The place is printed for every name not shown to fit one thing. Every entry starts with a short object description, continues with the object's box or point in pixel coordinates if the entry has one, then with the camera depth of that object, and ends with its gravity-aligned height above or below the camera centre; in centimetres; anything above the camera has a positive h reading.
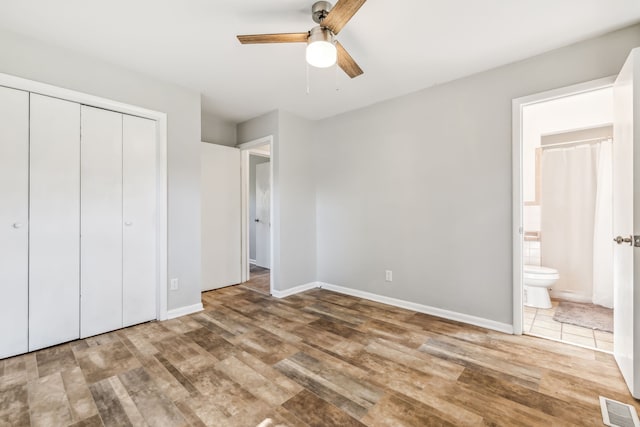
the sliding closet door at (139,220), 282 -5
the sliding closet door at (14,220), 219 -4
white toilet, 339 -85
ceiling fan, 159 +114
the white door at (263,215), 565 -1
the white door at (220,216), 409 -2
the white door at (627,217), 173 -2
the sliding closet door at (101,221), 258 -6
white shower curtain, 343 -7
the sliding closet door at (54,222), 233 -6
